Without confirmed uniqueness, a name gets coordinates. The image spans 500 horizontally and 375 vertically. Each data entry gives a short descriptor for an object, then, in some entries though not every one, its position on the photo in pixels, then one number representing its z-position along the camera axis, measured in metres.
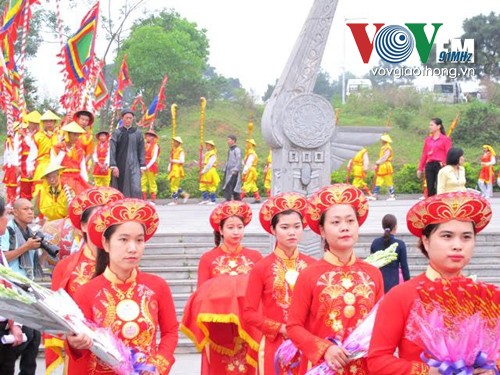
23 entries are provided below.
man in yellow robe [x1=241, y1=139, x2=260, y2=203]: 23.69
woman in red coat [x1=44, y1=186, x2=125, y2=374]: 5.89
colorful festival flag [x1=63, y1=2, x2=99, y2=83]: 15.30
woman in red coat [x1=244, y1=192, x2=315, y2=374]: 6.08
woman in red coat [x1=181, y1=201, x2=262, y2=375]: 7.08
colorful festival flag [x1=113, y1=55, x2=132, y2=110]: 21.08
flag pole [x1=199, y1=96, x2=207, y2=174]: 24.39
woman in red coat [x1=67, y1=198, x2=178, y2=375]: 4.73
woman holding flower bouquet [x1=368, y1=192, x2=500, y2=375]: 3.46
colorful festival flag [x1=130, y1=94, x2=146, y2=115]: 25.20
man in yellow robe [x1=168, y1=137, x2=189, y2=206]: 24.20
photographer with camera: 6.77
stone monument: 11.95
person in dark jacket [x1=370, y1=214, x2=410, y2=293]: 8.55
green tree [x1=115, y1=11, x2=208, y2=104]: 43.25
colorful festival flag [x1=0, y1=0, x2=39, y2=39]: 15.29
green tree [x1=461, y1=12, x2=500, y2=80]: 47.94
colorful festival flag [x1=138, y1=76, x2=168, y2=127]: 23.14
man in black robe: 13.79
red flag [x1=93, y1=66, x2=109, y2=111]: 18.50
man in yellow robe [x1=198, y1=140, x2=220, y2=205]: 22.84
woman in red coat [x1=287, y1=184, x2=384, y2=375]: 5.08
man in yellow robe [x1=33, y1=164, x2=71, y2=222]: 11.37
